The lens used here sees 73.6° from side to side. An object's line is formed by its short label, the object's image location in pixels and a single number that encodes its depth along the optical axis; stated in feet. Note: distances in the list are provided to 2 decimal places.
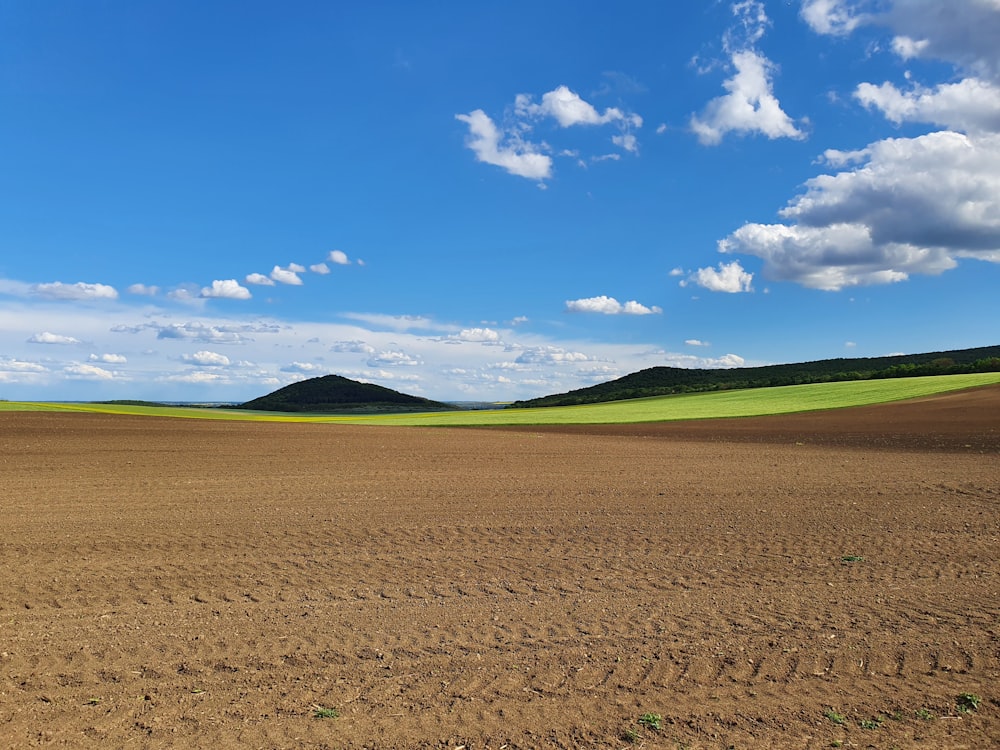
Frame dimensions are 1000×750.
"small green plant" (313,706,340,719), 17.94
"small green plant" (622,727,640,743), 16.97
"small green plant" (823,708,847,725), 17.83
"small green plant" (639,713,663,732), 17.54
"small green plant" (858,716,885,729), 17.58
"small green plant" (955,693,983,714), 18.47
